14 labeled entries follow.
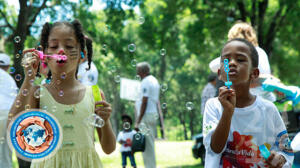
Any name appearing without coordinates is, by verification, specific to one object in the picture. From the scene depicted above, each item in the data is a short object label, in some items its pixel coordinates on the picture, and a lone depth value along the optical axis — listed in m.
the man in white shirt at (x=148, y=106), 5.83
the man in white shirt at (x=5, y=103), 4.50
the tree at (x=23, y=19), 4.16
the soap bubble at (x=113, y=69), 3.38
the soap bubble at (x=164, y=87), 3.92
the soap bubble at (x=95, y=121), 2.35
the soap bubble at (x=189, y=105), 3.39
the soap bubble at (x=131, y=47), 3.64
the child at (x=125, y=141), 6.89
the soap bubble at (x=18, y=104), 2.55
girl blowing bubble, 2.36
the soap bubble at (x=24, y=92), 2.43
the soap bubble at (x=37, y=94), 2.36
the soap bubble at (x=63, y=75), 2.46
